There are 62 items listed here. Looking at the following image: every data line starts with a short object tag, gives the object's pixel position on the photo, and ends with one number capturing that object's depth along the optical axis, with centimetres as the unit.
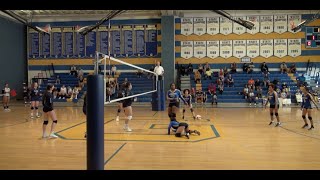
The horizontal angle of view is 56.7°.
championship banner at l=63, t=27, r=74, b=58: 2805
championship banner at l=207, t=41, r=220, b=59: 2678
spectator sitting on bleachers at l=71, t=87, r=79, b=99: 2378
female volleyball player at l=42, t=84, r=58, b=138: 936
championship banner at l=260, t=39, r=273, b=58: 2638
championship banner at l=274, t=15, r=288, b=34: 2616
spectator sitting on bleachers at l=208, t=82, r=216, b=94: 2298
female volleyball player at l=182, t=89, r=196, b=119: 1344
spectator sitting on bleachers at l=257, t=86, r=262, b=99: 2234
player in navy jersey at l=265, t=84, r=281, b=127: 1205
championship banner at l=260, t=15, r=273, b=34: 2630
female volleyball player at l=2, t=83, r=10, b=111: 1909
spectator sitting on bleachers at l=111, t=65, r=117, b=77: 2606
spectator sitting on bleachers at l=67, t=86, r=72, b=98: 2402
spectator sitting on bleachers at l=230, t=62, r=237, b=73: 2581
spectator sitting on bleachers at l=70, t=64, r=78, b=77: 2712
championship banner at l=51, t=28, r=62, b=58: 2820
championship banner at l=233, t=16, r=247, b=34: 2647
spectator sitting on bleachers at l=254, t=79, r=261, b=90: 2340
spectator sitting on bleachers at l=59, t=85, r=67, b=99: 2398
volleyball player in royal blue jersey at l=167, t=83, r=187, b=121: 1112
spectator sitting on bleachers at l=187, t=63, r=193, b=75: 2600
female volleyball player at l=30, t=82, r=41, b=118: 1485
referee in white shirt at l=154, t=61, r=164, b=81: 1774
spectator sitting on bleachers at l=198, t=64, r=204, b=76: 2580
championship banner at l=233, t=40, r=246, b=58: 2659
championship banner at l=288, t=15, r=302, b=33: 2595
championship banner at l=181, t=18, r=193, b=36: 2680
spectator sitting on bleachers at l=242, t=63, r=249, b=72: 2582
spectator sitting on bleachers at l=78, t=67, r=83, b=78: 2647
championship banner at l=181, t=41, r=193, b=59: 2684
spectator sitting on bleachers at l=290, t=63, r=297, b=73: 2527
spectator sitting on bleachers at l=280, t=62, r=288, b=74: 2545
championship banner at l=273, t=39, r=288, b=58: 2619
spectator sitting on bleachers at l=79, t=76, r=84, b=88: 2538
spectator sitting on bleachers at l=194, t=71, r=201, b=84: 2470
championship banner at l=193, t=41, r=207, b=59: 2684
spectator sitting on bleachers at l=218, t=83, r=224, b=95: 2345
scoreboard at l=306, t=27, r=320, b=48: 2509
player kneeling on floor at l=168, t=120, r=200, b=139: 946
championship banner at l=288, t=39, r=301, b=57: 2600
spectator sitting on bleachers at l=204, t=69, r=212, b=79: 2521
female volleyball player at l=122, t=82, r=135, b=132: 1060
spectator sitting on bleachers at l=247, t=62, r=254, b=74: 2550
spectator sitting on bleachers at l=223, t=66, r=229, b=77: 2530
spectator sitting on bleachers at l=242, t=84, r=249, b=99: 2273
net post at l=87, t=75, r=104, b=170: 470
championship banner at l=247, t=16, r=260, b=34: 2625
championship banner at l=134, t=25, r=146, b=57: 2716
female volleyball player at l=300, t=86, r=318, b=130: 1096
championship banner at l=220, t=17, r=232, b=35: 2659
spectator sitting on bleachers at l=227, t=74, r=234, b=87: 2420
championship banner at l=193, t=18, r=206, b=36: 2675
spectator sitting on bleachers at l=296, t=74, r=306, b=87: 2340
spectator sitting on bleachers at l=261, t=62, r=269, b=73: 2541
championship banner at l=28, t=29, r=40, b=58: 2844
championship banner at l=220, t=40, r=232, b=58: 2667
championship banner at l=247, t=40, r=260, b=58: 2650
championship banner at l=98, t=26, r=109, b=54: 2764
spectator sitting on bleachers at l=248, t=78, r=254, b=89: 2322
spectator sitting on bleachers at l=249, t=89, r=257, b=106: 2217
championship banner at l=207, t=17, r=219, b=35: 2667
